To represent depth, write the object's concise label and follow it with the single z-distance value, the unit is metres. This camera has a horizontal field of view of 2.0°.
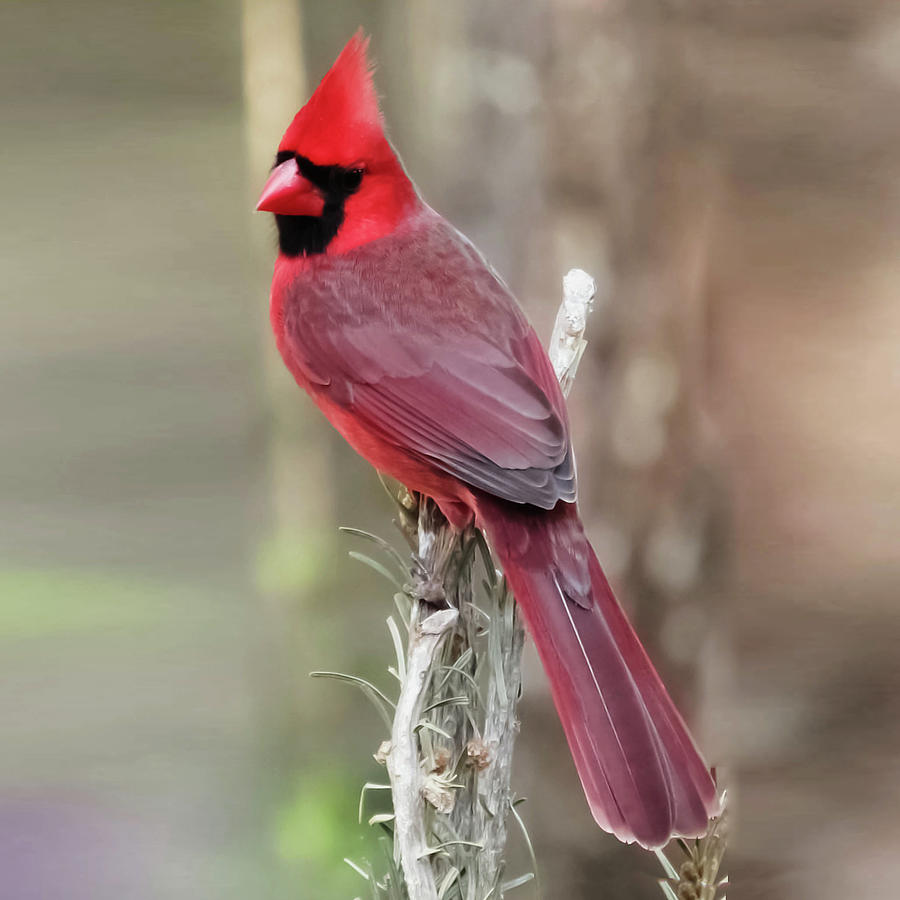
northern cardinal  6.23
